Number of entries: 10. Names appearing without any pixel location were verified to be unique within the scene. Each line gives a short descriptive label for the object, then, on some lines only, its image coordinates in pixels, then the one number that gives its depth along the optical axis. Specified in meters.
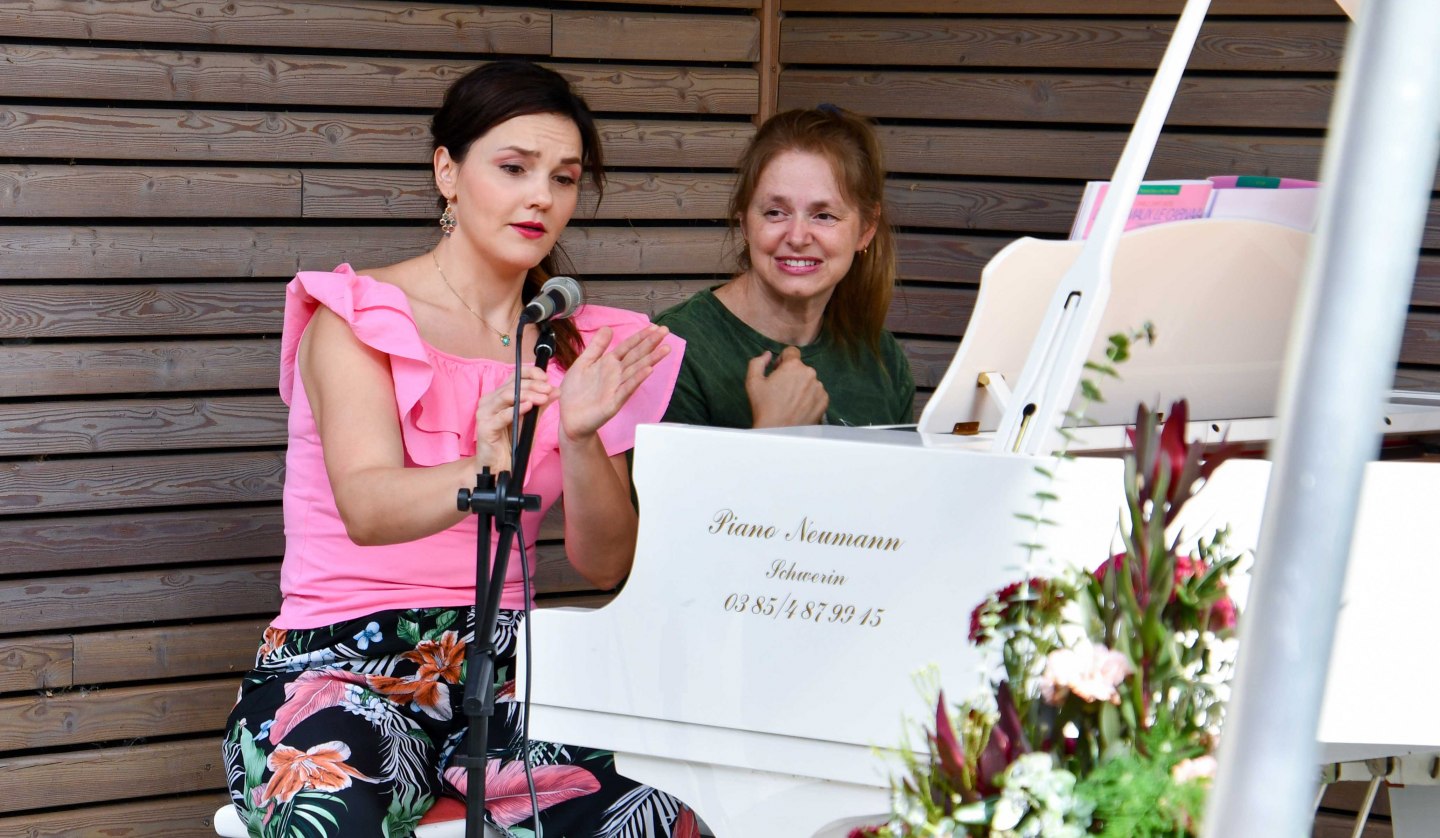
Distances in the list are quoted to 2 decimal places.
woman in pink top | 4.24
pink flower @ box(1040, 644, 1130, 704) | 2.64
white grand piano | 3.96
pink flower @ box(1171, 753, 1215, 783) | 2.52
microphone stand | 3.96
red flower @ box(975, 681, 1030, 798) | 2.73
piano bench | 4.28
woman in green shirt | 4.62
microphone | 4.00
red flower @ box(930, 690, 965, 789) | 2.77
